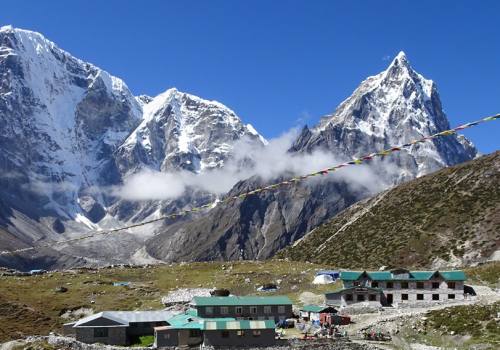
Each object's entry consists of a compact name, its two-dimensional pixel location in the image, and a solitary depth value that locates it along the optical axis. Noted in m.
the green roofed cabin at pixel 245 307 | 88.44
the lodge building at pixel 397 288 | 99.12
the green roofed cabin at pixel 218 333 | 76.31
